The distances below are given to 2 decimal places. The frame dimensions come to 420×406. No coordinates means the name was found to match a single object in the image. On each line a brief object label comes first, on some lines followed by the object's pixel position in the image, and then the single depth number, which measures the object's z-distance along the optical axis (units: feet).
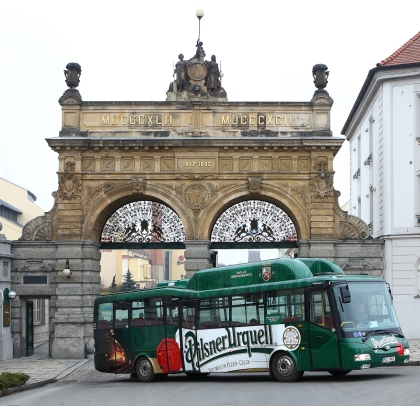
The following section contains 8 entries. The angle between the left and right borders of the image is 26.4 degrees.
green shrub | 69.77
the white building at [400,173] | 109.09
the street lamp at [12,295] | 105.19
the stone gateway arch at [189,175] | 105.60
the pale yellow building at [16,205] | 197.47
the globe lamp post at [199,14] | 113.60
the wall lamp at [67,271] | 105.81
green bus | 67.97
